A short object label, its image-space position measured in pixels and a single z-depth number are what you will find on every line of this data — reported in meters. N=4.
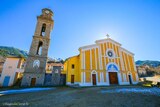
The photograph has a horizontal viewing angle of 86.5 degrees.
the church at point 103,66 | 17.19
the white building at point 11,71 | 18.08
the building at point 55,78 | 17.61
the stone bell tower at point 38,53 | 16.25
